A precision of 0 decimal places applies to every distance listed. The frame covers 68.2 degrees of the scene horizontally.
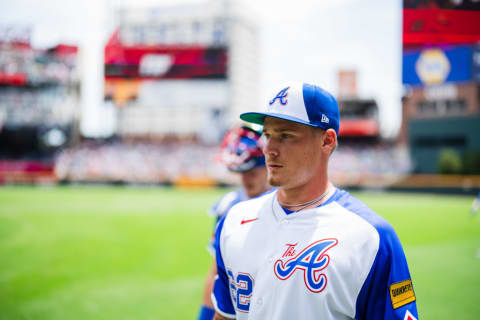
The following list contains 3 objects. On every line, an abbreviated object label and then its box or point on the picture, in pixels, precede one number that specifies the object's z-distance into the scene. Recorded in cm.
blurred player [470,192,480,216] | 787
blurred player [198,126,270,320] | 352
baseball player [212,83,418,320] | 170
